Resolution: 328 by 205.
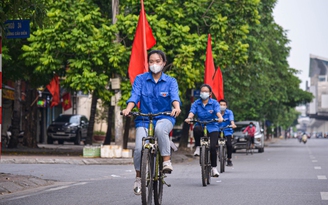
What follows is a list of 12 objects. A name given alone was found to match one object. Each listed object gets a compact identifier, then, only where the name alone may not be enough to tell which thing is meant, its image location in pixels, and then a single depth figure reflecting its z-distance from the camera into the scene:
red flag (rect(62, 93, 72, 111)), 48.22
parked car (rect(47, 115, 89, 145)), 45.47
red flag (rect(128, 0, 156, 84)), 23.19
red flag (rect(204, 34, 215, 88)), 26.34
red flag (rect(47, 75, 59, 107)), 37.42
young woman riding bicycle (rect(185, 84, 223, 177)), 14.74
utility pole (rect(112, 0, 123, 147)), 25.06
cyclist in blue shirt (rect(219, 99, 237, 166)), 18.81
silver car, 38.41
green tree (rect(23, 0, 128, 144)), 24.91
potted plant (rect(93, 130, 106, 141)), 57.28
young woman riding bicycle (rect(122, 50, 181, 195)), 9.54
